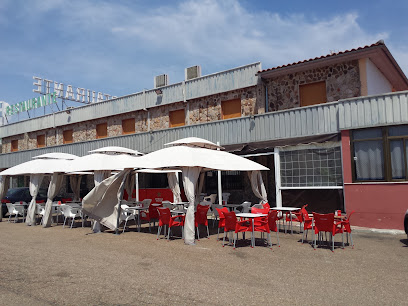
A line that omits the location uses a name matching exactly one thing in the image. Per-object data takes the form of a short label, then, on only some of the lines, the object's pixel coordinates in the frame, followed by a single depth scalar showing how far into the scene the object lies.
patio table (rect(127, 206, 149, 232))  11.42
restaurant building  11.02
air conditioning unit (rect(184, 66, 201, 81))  18.84
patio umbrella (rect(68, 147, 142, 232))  11.15
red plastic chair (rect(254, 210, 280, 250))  8.48
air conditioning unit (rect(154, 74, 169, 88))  20.59
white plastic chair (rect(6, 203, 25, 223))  14.23
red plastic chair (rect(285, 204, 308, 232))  9.87
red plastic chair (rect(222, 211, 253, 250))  8.46
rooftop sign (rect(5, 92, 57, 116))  28.44
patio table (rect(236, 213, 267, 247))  8.44
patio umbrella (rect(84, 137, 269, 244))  9.02
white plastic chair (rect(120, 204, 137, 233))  11.76
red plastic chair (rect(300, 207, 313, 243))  8.83
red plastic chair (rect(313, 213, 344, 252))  7.97
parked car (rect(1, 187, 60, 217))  17.33
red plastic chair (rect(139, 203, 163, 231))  10.92
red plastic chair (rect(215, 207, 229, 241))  9.20
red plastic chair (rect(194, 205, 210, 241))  9.79
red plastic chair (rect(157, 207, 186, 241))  9.50
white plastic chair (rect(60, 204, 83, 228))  12.38
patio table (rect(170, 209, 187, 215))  10.35
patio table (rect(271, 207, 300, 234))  10.25
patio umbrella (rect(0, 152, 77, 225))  13.06
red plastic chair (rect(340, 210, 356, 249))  8.17
